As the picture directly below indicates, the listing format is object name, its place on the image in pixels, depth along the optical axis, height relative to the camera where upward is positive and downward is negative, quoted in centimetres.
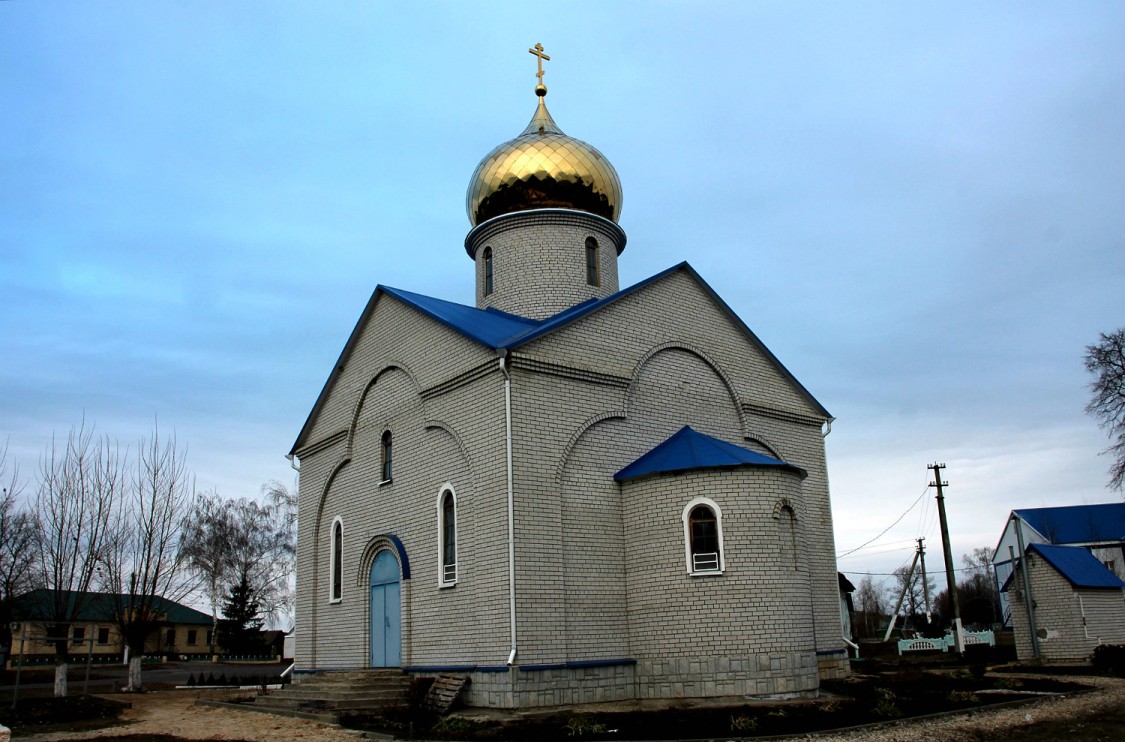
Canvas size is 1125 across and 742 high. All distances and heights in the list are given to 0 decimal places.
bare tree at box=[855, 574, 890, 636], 7583 -195
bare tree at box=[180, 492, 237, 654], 3541 +227
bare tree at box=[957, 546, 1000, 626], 5150 -125
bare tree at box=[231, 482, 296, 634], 3606 +209
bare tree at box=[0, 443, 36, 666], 2480 +155
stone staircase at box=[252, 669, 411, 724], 1259 -137
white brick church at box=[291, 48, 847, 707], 1231 +151
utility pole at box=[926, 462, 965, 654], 2494 +4
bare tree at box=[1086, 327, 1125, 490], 2481 +551
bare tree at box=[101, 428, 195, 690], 1928 +69
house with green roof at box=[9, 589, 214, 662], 4032 -128
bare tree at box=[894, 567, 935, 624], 5611 -123
